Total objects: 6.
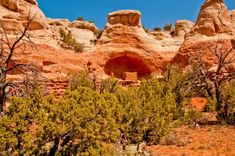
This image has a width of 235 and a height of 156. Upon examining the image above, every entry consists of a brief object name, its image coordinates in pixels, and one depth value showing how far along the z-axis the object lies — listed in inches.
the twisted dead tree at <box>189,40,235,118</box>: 804.0
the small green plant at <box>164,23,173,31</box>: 2518.5
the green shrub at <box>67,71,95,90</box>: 976.9
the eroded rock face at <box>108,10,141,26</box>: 1416.1
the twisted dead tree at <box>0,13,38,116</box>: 431.8
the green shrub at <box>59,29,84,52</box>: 1498.5
